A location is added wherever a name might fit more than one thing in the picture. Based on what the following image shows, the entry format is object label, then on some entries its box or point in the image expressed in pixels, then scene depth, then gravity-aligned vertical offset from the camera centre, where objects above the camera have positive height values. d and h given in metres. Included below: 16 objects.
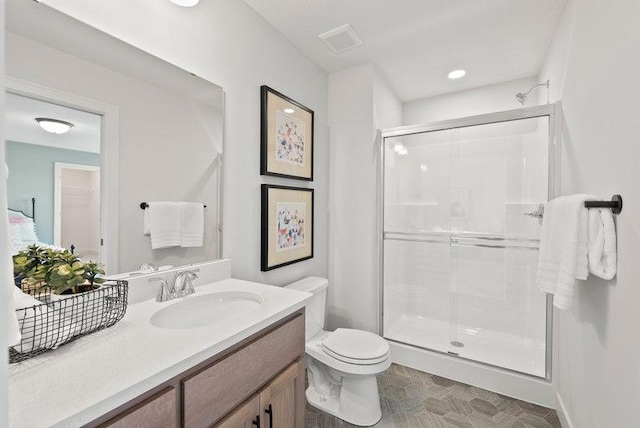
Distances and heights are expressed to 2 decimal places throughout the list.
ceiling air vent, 1.97 +1.22
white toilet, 1.68 -0.90
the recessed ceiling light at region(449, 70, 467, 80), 2.56 +1.23
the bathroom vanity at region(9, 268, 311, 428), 0.62 -0.40
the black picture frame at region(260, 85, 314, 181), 1.87 +0.54
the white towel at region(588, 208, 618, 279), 1.07 -0.12
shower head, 2.38 +0.94
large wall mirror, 0.94 +0.29
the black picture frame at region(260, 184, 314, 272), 1.89 -0.09
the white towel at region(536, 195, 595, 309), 1.16 -0.14
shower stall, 2.08 -0.19
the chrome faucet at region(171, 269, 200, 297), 1.29 -0.31
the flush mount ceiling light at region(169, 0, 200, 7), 1.35 +0.98
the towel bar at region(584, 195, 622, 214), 1.04 +0.03
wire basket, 0.72 -0.29
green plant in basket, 0.86 -0.17
